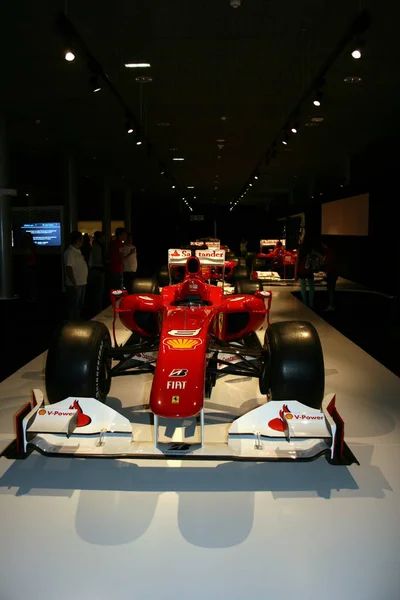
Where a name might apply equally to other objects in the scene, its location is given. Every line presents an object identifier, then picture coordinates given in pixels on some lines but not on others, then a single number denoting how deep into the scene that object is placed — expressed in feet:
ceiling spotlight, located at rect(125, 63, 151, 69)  26.17
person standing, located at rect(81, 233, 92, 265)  47.32
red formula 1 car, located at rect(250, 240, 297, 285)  53.83
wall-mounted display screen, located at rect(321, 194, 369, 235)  55.06
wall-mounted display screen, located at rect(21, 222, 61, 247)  53.11
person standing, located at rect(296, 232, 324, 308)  36.86
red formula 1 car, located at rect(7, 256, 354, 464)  11.62
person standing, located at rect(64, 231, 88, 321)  26.86
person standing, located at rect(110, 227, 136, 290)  37.52
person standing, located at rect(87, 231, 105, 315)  38.78
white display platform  8.65
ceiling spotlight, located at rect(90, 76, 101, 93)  24.82
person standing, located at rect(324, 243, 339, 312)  38.24
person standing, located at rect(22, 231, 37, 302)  44.52
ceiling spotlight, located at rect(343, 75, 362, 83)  27.73
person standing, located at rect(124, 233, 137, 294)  41.35
